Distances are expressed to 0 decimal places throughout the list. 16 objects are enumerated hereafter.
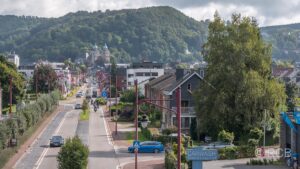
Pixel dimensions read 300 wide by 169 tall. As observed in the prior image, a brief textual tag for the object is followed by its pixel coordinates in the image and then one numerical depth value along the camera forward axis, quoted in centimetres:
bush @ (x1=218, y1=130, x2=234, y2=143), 5350
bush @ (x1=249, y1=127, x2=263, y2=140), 5541
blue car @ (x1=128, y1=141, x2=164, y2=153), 5378
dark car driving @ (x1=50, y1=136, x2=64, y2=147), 5803
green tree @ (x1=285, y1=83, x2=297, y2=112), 8976
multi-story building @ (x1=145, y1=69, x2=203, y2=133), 6944
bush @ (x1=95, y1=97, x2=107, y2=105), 12571
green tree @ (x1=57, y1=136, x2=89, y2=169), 3653
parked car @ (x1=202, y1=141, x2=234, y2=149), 5057
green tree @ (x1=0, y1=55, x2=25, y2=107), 9650
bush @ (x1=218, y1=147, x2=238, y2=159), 4878
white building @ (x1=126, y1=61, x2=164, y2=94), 13688
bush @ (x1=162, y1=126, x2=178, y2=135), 6225
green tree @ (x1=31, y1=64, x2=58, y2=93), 12989
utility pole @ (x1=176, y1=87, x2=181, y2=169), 2470
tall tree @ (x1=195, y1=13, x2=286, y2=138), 5684
